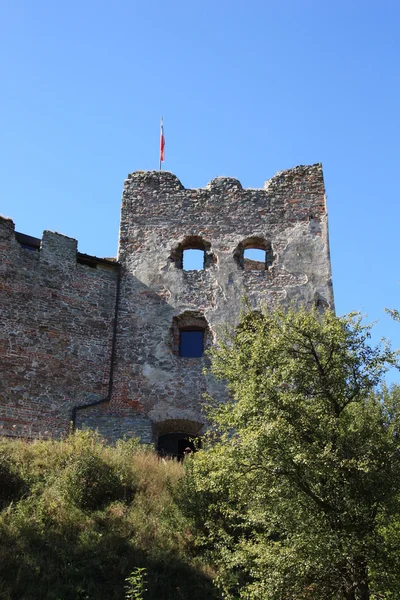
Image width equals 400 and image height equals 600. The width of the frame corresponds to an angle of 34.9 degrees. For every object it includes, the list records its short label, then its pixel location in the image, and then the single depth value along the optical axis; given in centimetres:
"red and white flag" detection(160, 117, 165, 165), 2327
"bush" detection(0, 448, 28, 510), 1261
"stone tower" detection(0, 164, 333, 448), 1730
